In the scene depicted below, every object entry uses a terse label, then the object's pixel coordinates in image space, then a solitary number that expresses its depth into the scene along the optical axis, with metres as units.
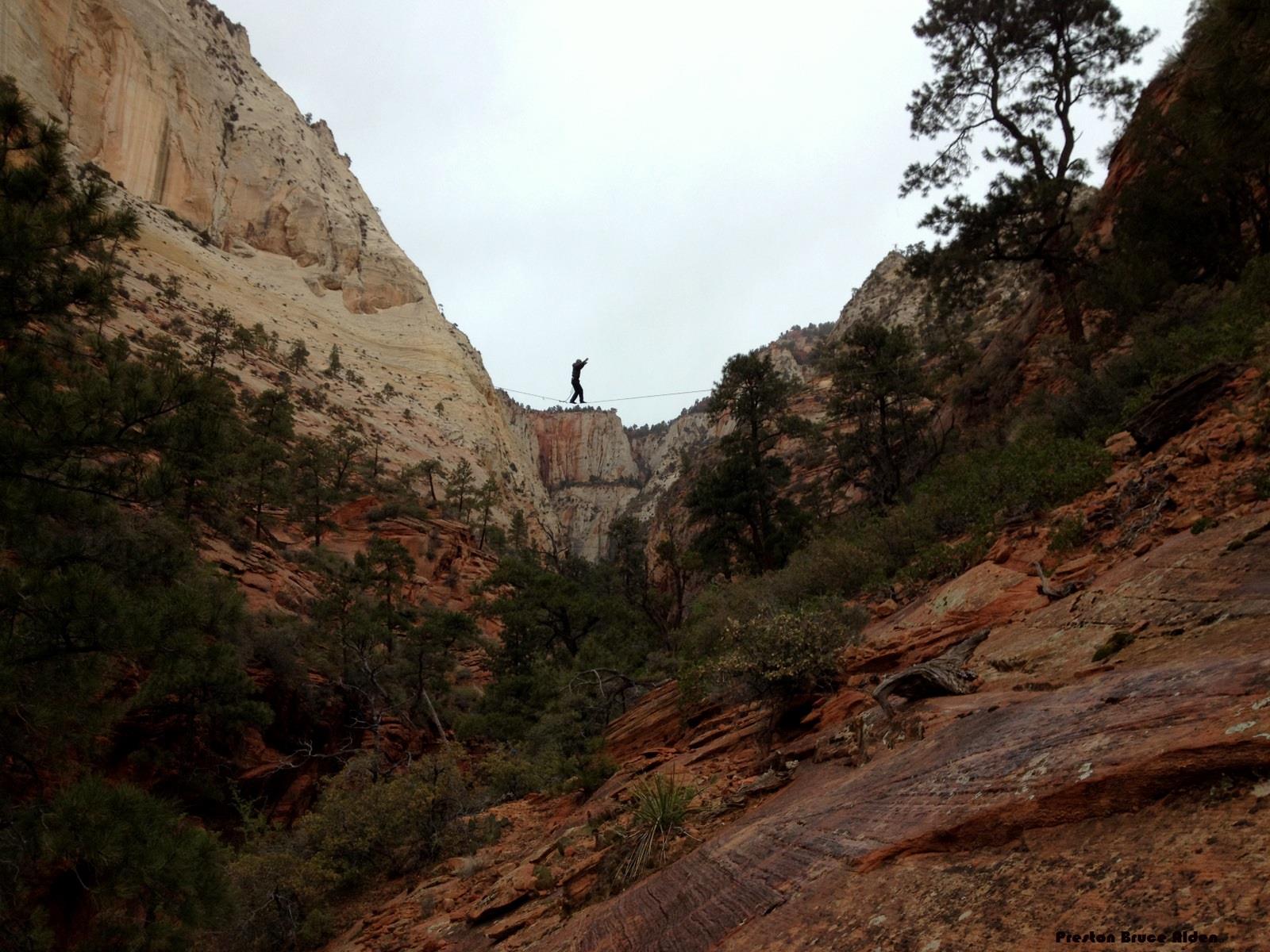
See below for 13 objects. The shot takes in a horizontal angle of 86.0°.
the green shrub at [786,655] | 7.45
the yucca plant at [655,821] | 5.52
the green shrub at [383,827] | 9.84
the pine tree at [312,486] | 29.53
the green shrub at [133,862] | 5.56
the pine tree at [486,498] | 42.16
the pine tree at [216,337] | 32.81
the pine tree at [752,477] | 21.25
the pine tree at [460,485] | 44.09
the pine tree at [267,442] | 23.25
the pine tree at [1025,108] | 15.69
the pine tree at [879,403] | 19.98
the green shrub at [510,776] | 12.20
